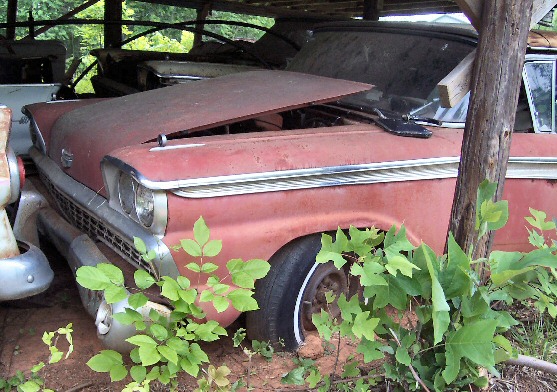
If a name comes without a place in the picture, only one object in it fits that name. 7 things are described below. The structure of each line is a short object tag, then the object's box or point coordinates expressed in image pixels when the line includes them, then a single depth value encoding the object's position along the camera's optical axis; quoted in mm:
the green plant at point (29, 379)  2291
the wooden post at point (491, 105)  2479
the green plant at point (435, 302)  2158
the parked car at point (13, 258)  2598
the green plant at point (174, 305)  2217
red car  2648
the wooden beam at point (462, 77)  2645
